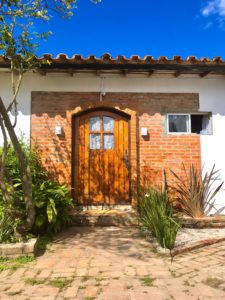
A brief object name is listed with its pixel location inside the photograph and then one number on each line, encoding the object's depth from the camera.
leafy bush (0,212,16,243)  4.68
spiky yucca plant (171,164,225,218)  6.41
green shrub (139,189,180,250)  4.57
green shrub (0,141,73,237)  5.31
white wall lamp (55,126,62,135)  6.72
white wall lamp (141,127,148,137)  6.83
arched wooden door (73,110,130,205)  6.84
